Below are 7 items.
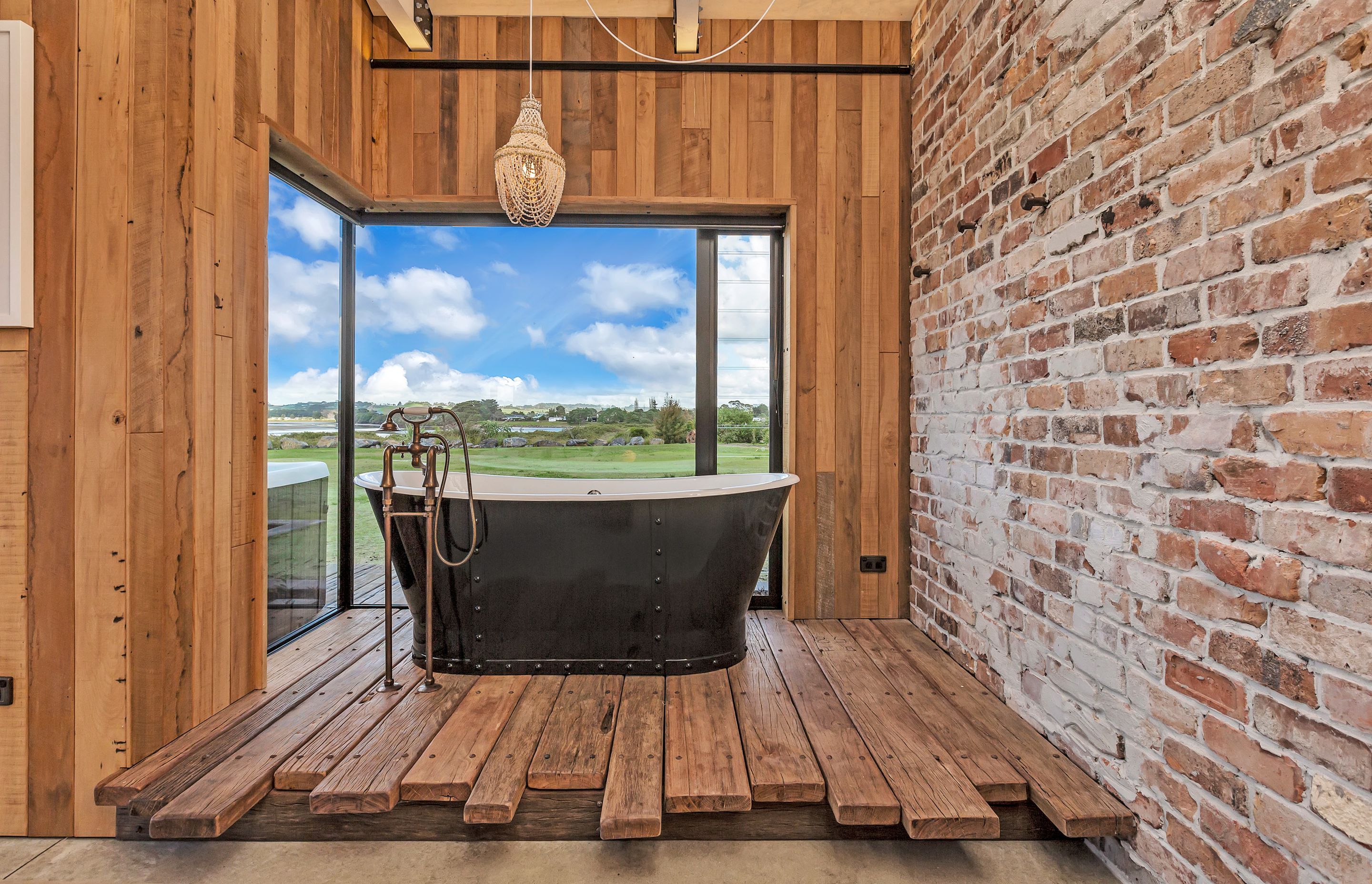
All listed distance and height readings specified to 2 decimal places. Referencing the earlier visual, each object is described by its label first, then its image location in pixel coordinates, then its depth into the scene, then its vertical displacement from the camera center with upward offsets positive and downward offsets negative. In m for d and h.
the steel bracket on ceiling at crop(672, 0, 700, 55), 2.45 +1.72
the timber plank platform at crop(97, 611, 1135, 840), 1.42 -0.84
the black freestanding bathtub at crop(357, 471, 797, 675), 2.08 -0.49
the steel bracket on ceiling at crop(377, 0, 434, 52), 2.45 +1.73
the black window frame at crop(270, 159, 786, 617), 2.88 +0.58
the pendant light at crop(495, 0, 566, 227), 2.36 +1.06
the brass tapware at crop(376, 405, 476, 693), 1.98 -0.18
